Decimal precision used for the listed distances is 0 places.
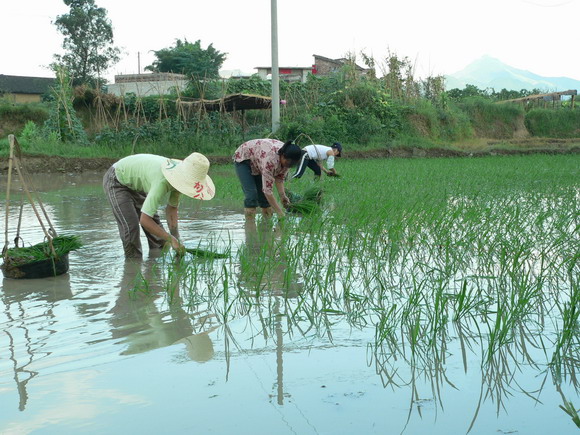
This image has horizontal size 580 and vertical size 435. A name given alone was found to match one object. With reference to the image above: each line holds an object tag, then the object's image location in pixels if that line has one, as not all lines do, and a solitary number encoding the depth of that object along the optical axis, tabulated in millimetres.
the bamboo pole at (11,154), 3587
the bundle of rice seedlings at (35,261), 3883
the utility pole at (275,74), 12055
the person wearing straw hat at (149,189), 3816
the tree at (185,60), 31453
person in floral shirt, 5086
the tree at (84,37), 29672
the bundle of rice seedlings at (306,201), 5854
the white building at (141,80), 22375
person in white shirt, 8047
